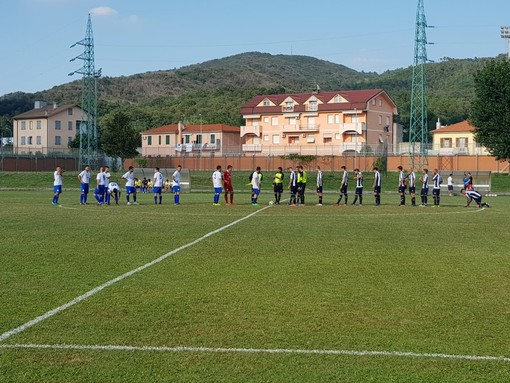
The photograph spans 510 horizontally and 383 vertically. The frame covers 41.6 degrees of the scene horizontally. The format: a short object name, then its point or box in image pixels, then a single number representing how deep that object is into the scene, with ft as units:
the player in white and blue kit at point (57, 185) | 99.76
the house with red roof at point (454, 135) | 291.09
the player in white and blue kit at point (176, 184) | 105.09
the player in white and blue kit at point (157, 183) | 104.78
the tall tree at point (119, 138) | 265.95
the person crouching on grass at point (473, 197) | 104.22
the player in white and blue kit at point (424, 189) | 106.42
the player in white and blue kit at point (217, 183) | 100.58
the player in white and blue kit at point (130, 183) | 102.78
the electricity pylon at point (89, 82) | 228.43
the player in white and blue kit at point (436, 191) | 106.01
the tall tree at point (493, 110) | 192.85
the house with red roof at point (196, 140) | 319.27
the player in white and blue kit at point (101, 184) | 100.68
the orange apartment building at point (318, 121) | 285.64
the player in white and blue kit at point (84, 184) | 103.60
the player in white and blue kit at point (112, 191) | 102.37
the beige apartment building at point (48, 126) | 349.00
